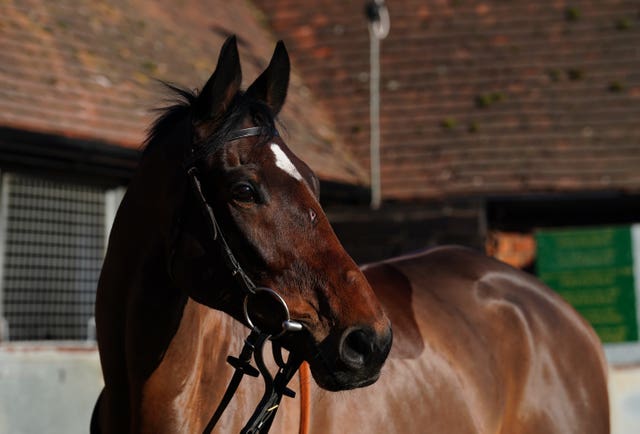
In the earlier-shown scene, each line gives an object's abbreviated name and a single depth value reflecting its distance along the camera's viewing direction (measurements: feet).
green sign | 68.13
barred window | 53.26
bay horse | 18.20
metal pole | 73.61
